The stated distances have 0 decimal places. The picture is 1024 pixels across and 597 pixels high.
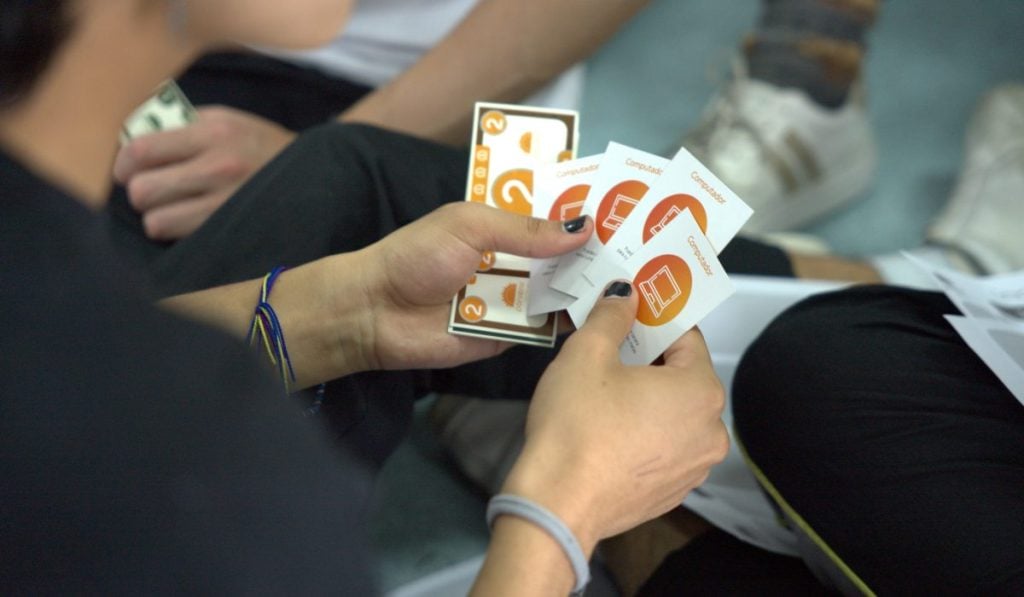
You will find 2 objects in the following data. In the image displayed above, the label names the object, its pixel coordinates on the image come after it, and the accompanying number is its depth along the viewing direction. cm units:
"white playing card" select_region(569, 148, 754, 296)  74
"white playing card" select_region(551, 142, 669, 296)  78
